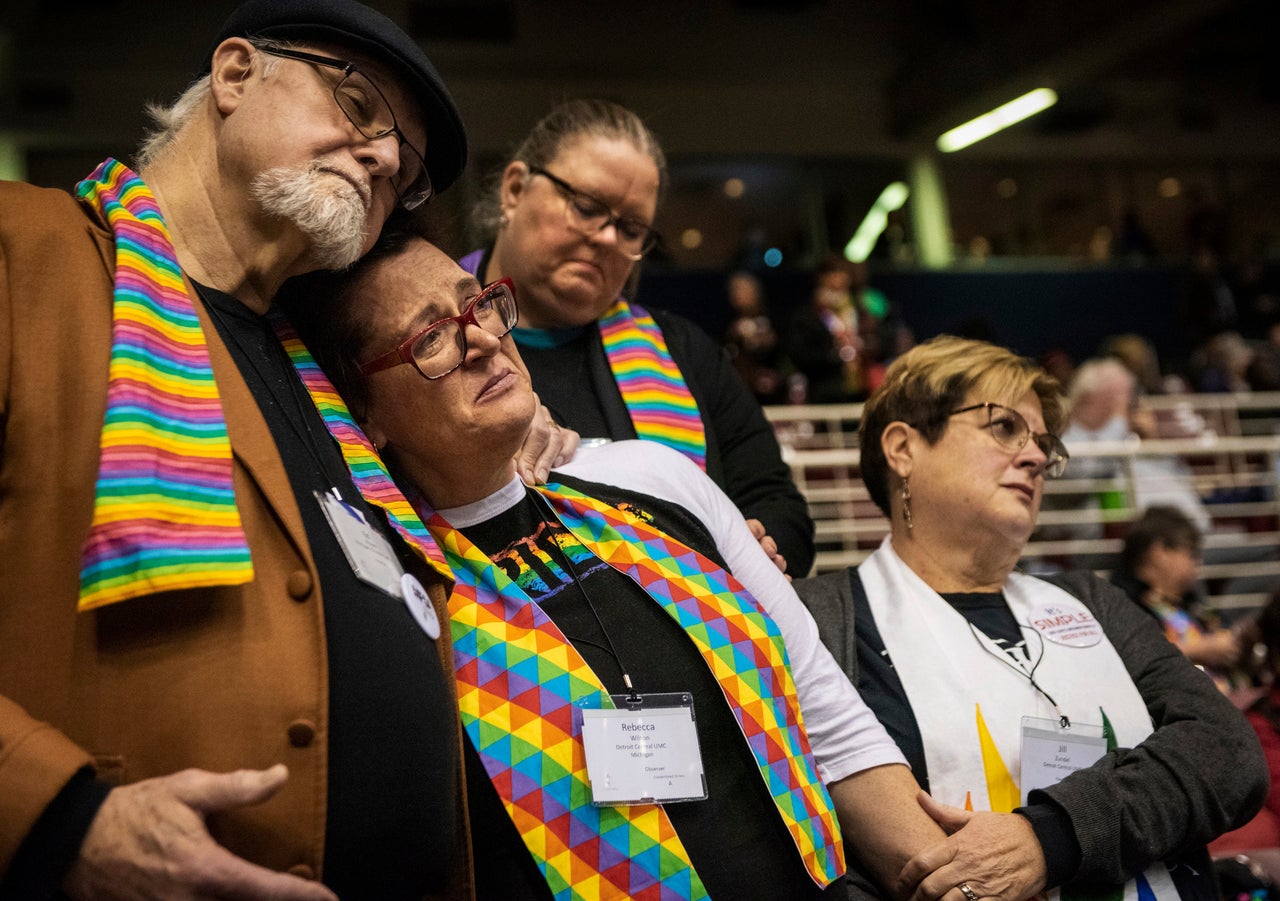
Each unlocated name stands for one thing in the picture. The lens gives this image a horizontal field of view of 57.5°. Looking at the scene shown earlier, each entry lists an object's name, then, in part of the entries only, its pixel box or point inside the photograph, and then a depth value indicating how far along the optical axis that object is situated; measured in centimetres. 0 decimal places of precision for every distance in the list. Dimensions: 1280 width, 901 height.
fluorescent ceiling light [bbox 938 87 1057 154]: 975
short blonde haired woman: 187
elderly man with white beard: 110
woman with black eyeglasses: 235
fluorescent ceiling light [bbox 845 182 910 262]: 1127
